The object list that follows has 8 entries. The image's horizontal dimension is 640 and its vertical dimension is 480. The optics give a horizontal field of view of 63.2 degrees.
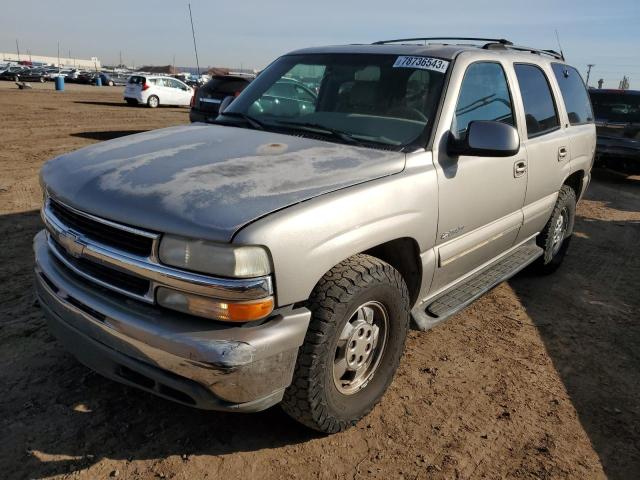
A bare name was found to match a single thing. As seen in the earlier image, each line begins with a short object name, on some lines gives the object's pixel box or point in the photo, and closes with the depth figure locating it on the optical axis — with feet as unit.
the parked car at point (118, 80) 165.05
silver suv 6.56
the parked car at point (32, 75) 139.03
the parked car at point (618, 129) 32.40
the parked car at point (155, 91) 74.95
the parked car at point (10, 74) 140.54
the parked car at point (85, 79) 161.16
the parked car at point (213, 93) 36.17
